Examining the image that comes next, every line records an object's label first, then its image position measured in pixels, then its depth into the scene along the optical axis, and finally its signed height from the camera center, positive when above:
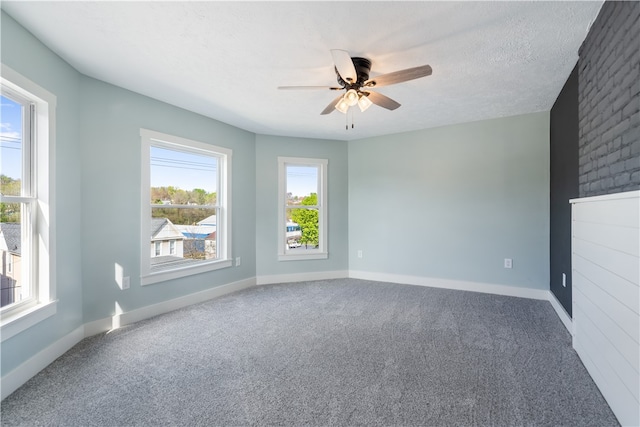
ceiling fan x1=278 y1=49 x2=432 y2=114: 2.03 +1.02
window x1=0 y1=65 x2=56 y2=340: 1.95 +0.06
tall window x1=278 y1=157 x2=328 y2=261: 4.79 +0.08
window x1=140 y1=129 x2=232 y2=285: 3.20 +0.08
